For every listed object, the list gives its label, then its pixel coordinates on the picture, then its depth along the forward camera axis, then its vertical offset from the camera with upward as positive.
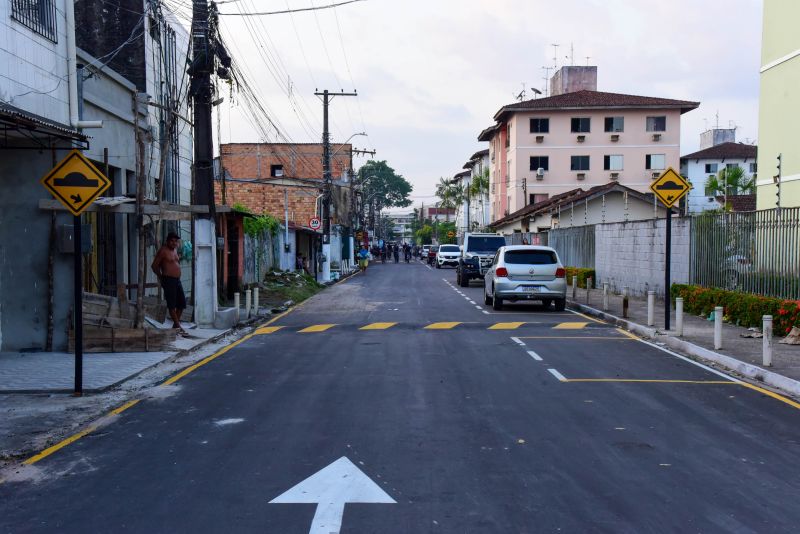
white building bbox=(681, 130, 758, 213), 71.19 +7.79
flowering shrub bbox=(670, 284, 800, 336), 14.91 -1.27
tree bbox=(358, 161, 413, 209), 138.50 +10.81
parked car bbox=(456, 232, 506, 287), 35.78 -0.38
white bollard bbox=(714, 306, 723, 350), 13.47 -1.37
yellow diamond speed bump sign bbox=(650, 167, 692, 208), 16.17 +1.21
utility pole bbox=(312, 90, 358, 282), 41.72 +2.46
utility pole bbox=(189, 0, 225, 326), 17.42 +1.86
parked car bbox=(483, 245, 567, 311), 21.84 -0.76
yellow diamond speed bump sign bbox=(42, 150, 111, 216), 10.05 +0.81
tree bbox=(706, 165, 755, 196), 50.00 +4.46
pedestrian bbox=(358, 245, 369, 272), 58.63 -0.93
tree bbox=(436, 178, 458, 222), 109.99 +7.50
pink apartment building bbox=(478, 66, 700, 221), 60.62 +8.26
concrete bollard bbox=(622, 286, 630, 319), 19.42 -1.49
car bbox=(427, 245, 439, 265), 74.39 -0.62
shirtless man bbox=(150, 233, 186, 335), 15.71 -0.52
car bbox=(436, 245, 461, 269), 64.89 -0.77
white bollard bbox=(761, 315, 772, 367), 11.63 -1.41
